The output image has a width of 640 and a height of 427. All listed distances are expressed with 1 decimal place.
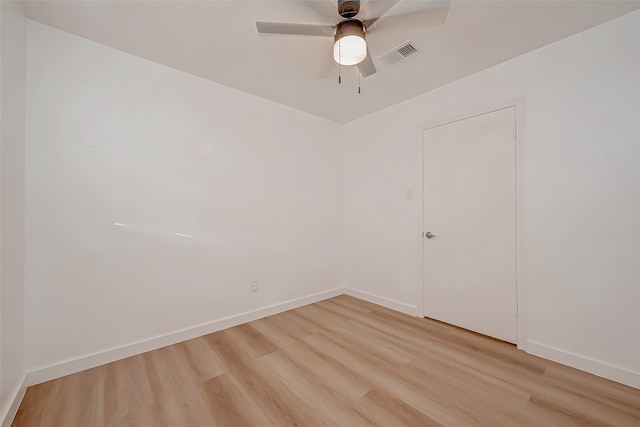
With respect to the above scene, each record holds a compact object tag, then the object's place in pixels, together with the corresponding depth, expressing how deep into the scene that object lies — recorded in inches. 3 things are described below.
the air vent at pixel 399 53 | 78.5
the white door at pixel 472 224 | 87.1
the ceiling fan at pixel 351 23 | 56.4
